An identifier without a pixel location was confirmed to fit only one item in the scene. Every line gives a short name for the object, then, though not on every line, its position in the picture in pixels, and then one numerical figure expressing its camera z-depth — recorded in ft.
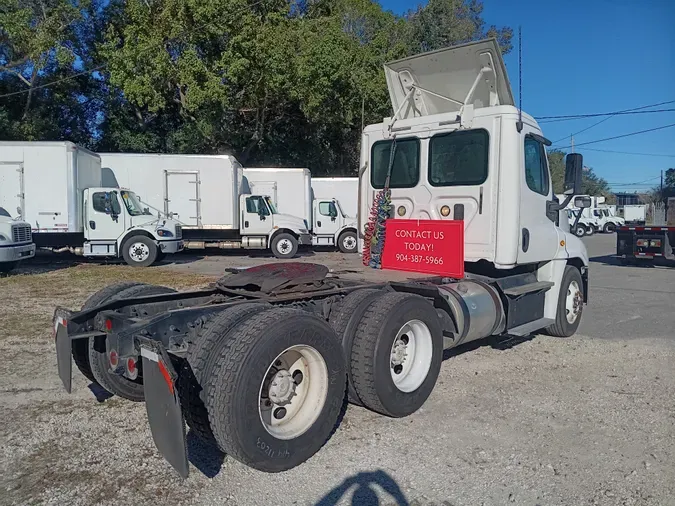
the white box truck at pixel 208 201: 63.52
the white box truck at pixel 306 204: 71.77
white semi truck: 11.34
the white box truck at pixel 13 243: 42.63
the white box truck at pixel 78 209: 51.26
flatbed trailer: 54.75
